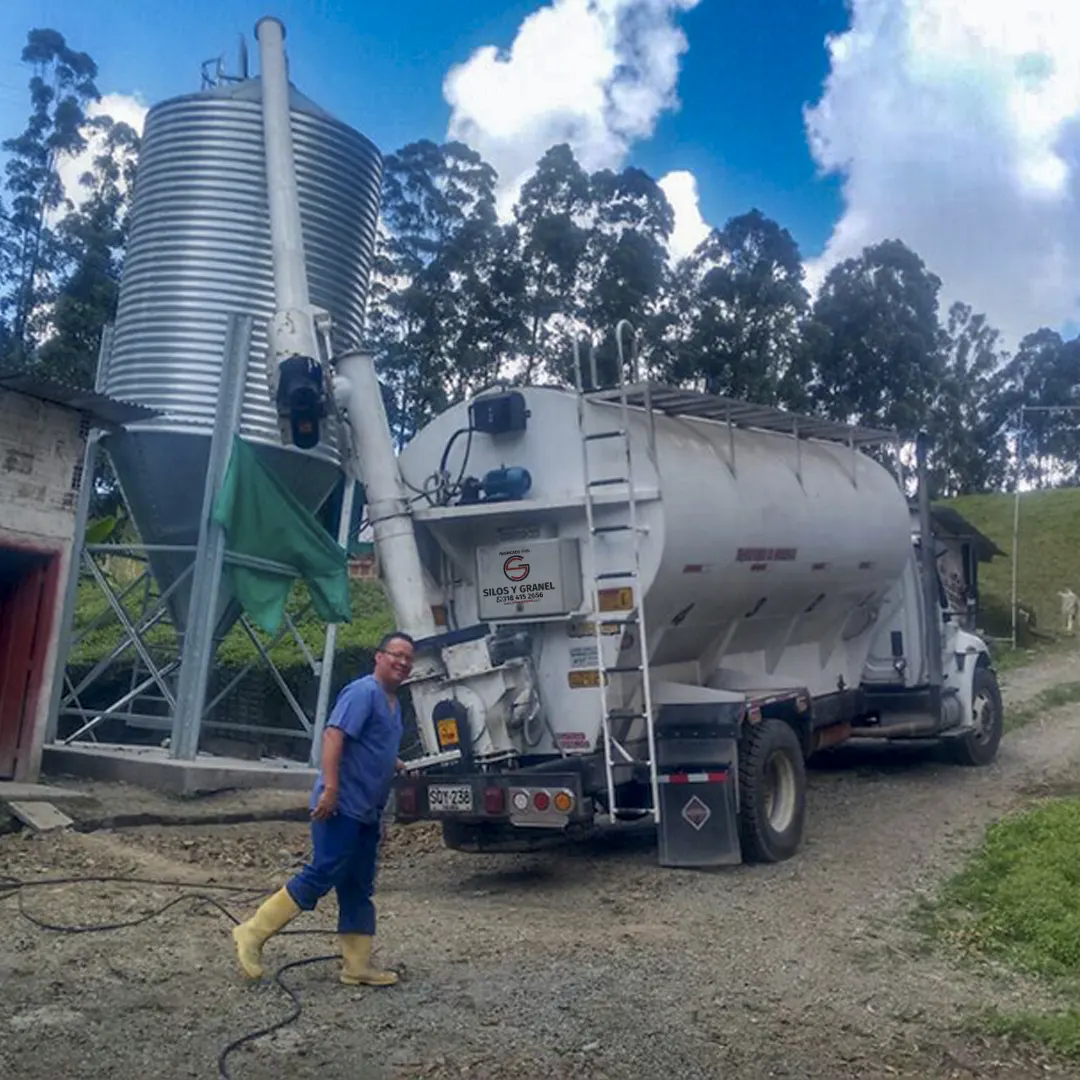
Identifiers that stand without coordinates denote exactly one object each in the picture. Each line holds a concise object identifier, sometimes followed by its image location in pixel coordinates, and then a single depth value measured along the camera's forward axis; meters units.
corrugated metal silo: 13.12
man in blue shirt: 6.32
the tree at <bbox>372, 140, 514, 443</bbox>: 27.02
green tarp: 12.73
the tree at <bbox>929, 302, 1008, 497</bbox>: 52.47
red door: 12.06
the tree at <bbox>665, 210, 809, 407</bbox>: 28.86
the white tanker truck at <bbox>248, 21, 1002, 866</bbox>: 8.90
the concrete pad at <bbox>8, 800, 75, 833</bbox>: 10.06
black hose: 5.58
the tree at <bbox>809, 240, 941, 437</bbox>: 35.31
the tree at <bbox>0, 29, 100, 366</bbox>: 27.84
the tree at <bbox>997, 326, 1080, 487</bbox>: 62.00
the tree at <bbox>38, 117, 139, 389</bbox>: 25.66
